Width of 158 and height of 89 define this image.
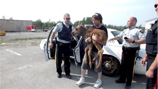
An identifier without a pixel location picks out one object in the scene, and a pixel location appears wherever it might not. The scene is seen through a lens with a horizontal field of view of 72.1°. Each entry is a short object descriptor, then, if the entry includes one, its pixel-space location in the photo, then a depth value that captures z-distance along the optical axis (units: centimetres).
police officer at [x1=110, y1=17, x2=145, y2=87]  244
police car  311
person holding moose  254
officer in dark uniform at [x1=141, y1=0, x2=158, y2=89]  155
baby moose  253
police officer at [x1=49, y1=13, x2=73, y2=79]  306
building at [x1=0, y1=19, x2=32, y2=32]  2749
